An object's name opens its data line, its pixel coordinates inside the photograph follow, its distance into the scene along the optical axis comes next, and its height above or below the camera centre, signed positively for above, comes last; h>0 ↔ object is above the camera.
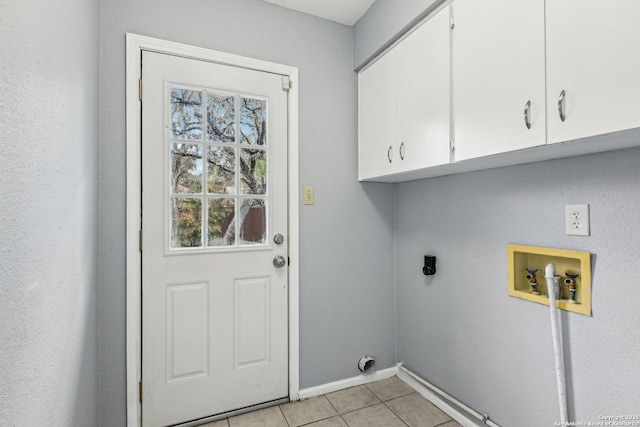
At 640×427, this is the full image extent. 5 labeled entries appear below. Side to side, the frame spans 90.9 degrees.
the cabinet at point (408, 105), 1.47 +0.61
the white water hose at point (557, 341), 1.24 -0.50
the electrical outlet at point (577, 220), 1.21 -0.01
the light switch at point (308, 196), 2.01 +0.14
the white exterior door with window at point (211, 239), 1.66 -0.12
